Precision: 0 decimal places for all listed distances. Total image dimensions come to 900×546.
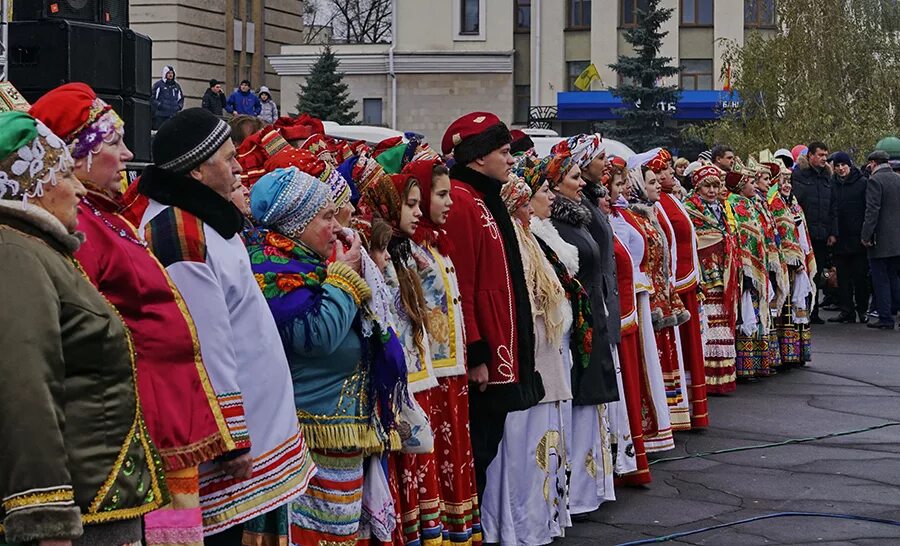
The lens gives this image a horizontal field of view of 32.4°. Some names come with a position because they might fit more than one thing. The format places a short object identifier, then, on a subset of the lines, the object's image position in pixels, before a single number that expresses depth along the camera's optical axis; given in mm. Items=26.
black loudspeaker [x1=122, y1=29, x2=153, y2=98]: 10297
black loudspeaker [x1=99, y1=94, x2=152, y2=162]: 10227
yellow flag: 49469
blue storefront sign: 47191
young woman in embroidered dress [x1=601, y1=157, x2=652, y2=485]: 9555
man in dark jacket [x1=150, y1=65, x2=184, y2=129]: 27288
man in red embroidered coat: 7320
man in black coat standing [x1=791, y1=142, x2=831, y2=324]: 20047
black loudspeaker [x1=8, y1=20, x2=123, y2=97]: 9914
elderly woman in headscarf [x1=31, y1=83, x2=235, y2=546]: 4469
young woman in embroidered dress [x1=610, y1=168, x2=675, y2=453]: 10180
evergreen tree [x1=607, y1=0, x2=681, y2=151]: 41875
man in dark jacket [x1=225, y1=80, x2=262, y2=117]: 30953
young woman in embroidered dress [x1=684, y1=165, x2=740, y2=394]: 13539
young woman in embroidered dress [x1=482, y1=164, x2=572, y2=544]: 7793
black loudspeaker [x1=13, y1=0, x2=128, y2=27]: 10086
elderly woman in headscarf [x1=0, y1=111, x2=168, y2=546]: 3545
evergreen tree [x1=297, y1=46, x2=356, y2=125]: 45594
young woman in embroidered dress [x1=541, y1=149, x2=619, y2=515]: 8695
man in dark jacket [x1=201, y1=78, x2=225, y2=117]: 30234
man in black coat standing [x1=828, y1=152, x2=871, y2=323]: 20438
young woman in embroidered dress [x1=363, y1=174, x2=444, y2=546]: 6645
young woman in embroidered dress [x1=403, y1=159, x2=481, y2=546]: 6945
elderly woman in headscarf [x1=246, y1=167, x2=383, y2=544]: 5535
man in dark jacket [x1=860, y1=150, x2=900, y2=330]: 19984
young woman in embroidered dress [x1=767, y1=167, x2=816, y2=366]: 15734
